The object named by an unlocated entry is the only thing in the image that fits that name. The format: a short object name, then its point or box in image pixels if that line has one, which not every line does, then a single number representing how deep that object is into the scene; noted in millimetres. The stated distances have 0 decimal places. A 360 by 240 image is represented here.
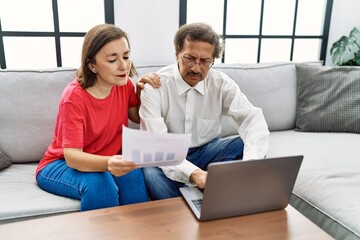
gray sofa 1232
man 1354
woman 1227
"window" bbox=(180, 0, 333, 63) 2416
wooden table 894
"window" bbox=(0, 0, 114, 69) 1924
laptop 888
